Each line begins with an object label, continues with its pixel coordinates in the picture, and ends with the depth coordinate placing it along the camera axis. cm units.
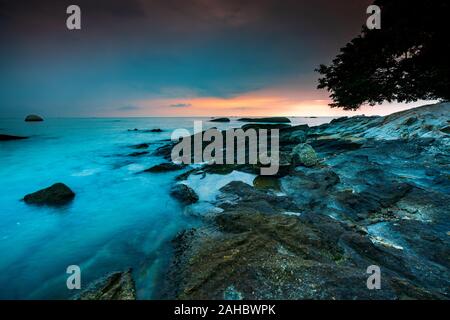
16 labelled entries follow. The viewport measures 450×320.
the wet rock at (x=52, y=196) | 898
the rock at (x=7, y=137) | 3515
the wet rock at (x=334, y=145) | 1363
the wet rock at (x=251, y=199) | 684
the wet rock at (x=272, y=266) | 325
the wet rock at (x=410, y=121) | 1391
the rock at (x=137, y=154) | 2225
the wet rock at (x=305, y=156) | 1089
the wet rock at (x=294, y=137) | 2013
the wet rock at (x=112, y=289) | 358
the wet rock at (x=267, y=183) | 895
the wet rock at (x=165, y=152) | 2019
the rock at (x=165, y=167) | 1395
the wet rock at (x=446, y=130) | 1176
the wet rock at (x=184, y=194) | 852
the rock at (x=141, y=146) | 2759
